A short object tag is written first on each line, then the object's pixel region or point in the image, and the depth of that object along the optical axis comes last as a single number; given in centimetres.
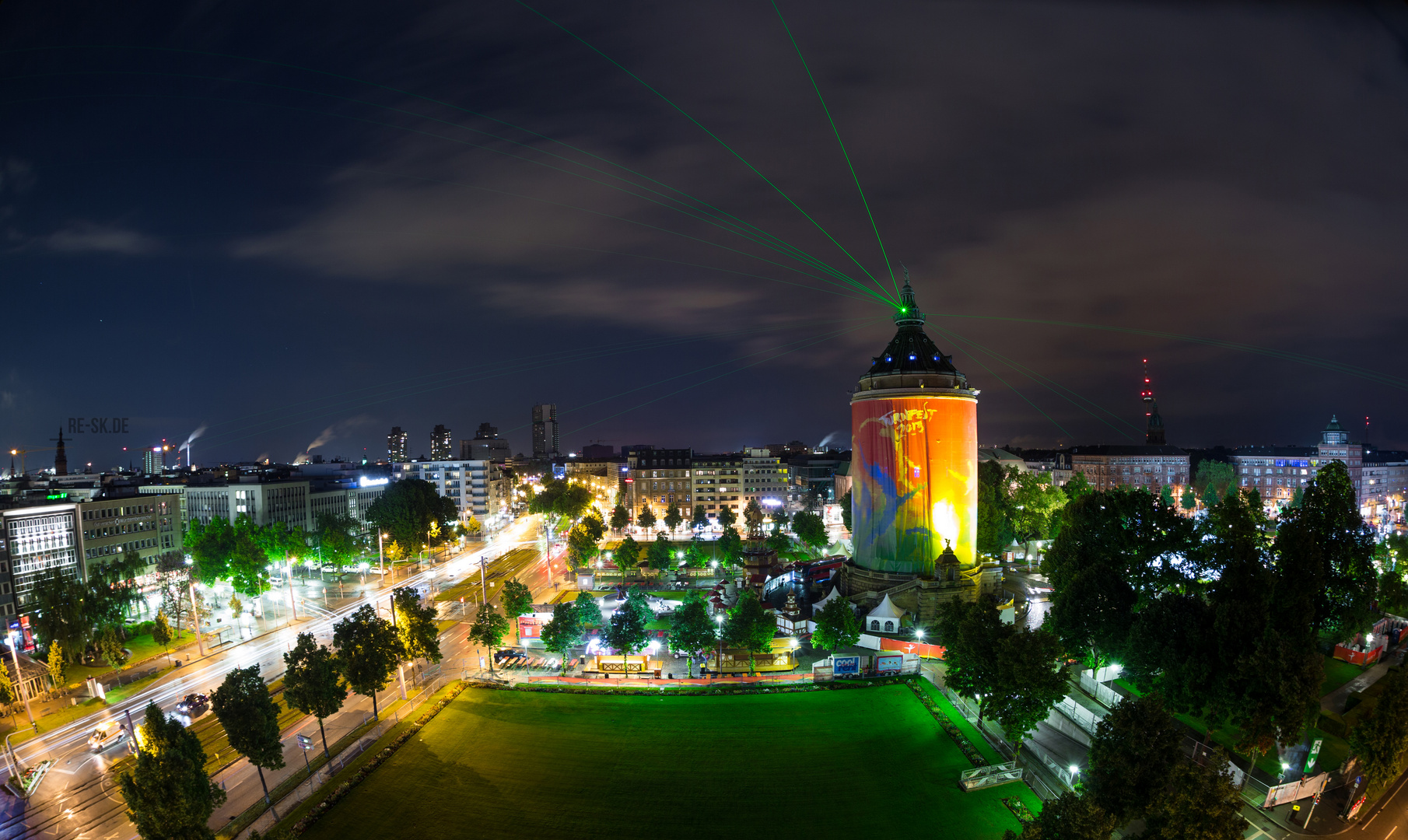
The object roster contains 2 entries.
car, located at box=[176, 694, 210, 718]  3609
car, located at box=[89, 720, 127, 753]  3294
